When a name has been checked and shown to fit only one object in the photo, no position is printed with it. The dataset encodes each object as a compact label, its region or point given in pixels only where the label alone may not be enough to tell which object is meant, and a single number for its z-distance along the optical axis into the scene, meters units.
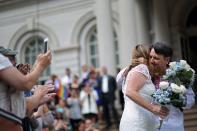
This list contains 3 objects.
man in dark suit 14.16
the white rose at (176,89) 4.79
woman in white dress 4.80
